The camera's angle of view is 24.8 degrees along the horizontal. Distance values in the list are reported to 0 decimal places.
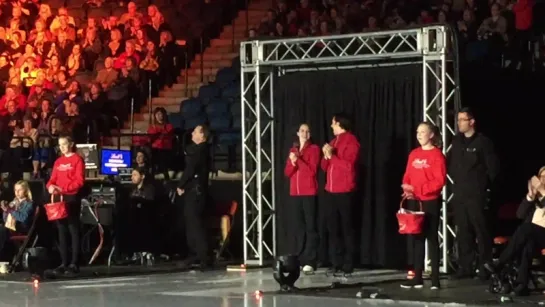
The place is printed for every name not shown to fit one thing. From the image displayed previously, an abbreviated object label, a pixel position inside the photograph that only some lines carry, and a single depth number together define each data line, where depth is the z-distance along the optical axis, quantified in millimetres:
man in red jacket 13555
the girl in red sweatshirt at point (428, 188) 12102
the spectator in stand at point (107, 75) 21297
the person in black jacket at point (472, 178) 12781
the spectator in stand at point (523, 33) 16250
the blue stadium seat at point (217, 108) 19422
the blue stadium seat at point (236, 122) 18898
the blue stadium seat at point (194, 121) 19492
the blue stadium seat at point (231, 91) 19733
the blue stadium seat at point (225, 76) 20252
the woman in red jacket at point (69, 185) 13984
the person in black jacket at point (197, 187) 14852
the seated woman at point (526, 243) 11414
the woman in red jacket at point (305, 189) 14156
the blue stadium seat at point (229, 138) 18359
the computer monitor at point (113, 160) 16562
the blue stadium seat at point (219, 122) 19109
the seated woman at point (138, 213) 16188
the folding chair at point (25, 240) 14852
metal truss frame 13383
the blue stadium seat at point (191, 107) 19812
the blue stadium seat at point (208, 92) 20031
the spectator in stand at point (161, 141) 17656
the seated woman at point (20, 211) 15055
